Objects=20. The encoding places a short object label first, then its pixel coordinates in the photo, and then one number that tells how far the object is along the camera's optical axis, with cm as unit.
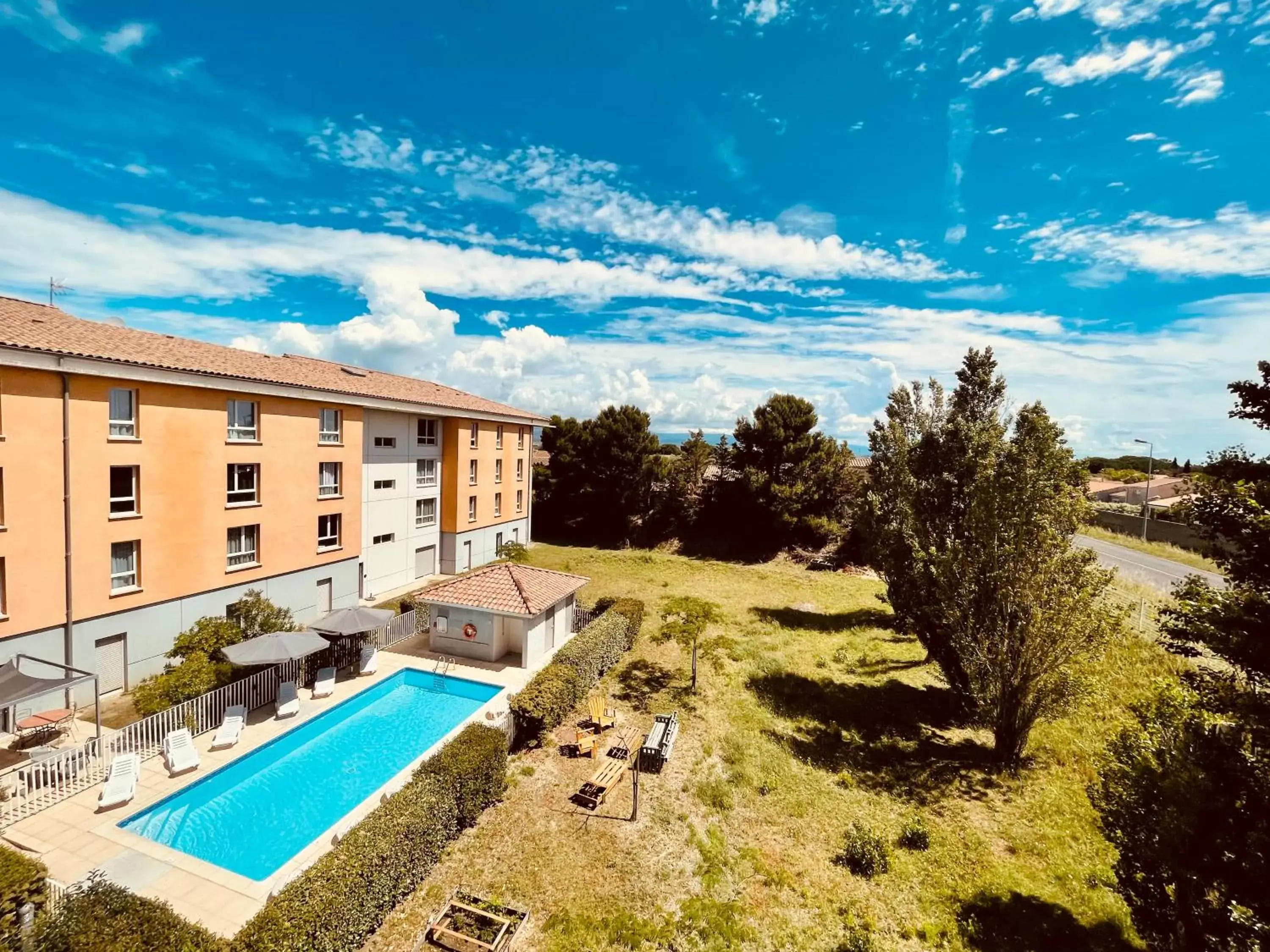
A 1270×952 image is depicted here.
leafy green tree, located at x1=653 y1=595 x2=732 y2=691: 2388
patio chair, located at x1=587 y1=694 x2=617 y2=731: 1712
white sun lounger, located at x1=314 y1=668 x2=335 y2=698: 1827
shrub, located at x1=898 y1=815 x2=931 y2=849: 1236
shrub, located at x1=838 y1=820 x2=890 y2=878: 1152
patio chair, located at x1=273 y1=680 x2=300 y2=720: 1667
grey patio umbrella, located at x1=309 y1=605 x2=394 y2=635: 1895
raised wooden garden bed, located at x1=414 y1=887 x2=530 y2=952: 921
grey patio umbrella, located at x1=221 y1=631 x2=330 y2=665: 1634
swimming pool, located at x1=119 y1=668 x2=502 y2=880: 1186
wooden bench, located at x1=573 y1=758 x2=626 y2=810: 1355
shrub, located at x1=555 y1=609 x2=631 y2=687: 1959
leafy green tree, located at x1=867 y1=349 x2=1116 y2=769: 1443
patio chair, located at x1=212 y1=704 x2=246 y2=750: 1470
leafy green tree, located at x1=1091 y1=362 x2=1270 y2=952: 694
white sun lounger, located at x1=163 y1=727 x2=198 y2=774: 1355
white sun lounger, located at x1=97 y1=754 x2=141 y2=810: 1218
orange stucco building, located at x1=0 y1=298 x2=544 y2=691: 1539
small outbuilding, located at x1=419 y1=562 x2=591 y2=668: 2141
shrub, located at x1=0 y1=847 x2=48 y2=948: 748
